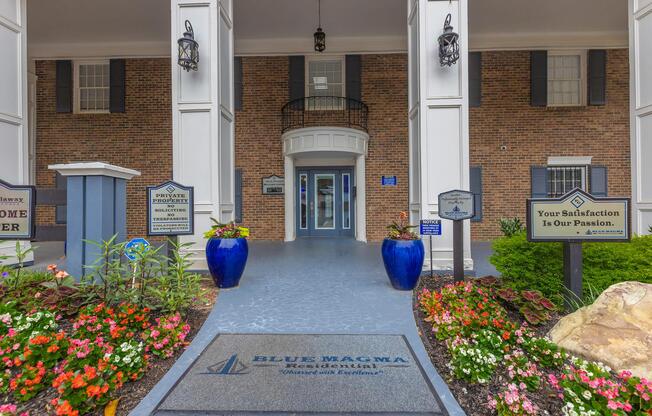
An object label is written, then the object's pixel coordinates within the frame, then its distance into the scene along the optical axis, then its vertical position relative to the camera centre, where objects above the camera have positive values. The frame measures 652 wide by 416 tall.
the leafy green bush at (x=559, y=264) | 3.28 -0.60
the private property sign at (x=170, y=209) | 4.32 +0.01
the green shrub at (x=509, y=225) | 7.64 -0.42
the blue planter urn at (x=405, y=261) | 4.07 -0.67
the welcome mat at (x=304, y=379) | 2.10 -1.25
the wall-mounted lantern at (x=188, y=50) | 5.09 +2.54
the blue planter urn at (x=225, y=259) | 4.16 -0.64
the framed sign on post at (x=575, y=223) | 3.15 -0.15
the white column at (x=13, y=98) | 5.59 +2.00
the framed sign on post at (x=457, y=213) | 4.19 -0.06
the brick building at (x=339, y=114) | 9.03 +2.77
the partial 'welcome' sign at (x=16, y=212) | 3.85 -0.02
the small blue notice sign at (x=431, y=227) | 4.60 -0.27
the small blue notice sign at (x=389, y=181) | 9.31 +0.80
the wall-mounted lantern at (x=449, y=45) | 4.88 +2.50
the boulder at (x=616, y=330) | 2.30 -0.96
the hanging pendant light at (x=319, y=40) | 7.66 +4.09
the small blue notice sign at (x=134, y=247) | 3.37 -0.40
